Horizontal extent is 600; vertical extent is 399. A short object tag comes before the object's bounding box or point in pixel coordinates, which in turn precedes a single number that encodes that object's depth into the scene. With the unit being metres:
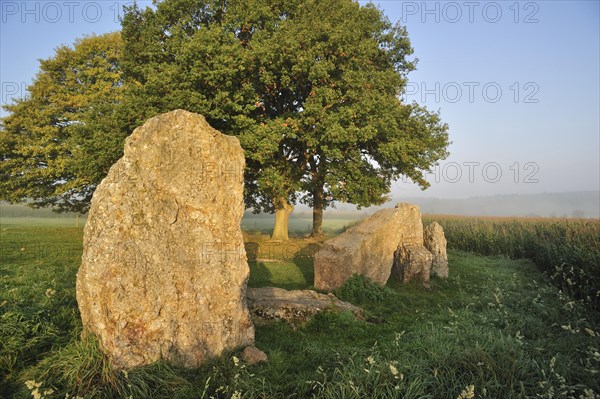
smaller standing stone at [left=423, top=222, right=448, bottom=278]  16.17
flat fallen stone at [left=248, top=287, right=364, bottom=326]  9.19
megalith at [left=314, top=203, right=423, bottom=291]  12.84
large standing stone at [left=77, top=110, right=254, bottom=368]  6.27
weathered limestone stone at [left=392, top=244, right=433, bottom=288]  14.67
